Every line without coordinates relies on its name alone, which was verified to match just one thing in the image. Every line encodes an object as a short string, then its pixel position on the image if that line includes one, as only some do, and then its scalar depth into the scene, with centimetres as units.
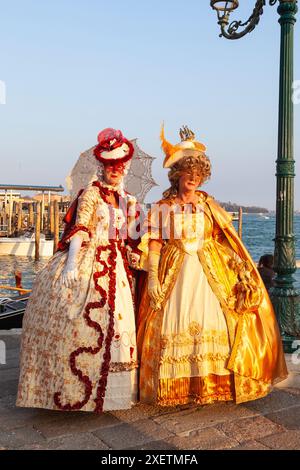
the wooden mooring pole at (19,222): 3114
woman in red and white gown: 301
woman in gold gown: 314
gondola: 777
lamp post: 453
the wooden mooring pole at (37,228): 2497
